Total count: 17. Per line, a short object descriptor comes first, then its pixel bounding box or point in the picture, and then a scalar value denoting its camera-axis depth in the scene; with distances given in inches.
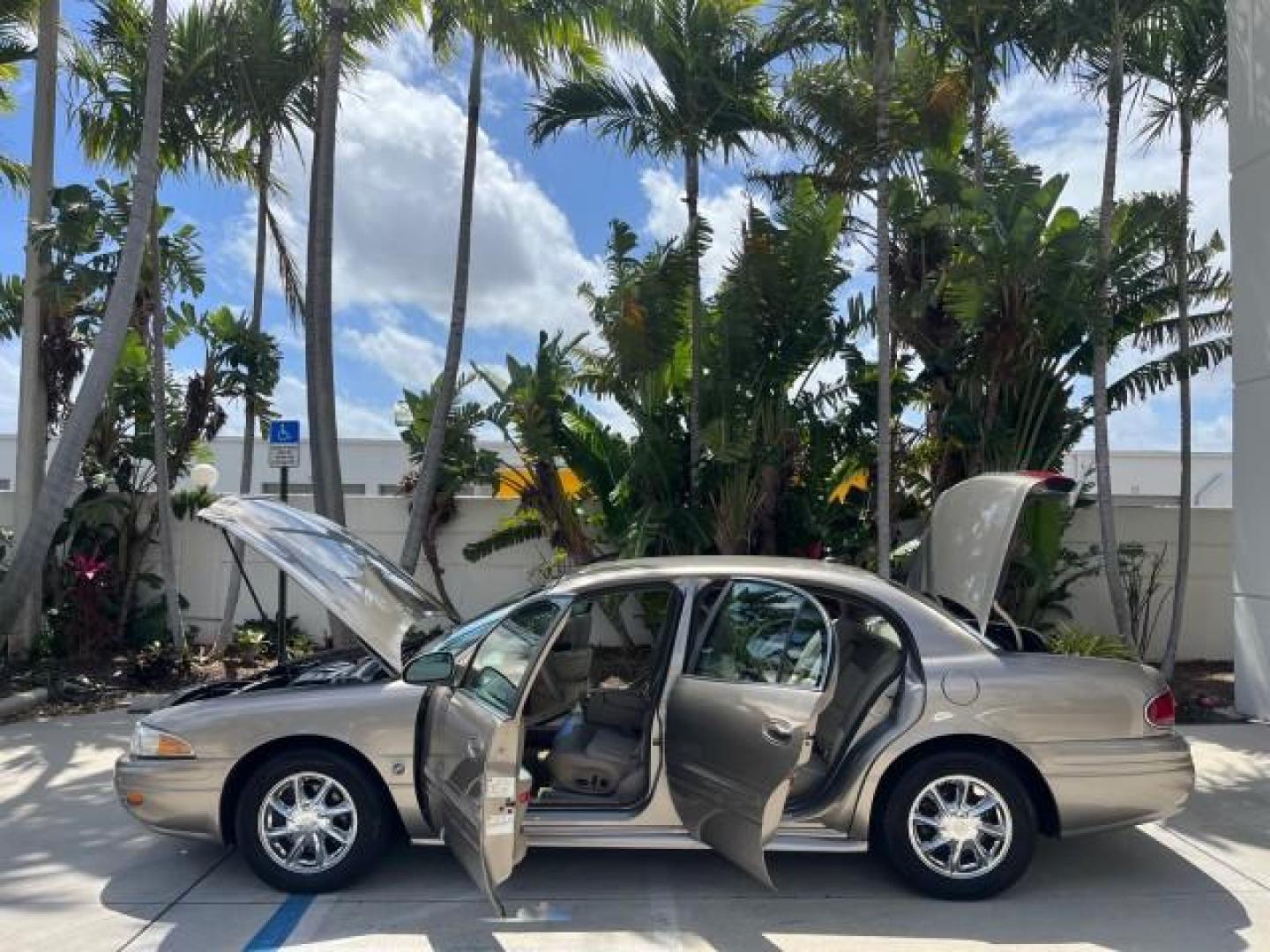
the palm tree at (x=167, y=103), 449.7
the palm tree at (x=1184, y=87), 392.5
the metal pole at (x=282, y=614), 334.7
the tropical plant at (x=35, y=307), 462.3
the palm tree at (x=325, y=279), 434.3
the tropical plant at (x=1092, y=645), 368.2
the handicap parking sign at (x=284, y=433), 399.9
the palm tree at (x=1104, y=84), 373.1
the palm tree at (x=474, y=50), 420.8
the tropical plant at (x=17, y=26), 464.8
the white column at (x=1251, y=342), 352.5
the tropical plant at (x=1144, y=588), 450.3
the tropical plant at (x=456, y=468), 479.8
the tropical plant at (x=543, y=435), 445.4
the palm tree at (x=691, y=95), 417.7
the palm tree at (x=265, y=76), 443.8
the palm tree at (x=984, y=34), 379.2
